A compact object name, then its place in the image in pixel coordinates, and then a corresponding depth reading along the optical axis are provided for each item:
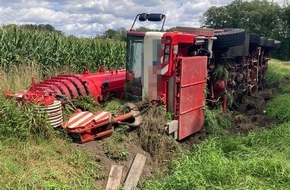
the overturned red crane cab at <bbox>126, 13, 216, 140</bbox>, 4.20
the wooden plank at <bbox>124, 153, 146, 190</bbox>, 3.23
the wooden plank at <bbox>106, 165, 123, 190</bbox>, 3.11
